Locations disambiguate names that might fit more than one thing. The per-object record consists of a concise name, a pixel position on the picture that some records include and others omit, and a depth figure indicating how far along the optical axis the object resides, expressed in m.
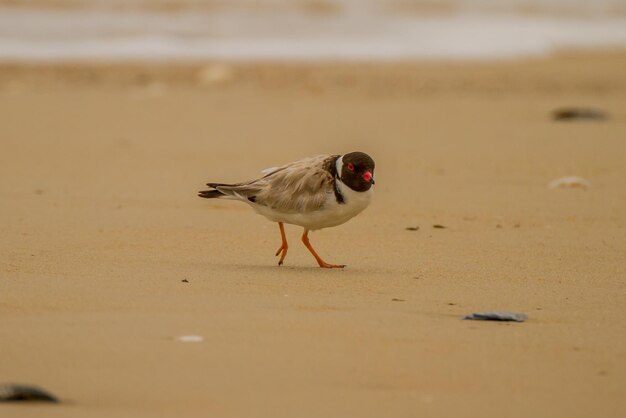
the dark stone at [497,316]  11.03
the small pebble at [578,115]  27.25
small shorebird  13.23
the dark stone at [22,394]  8.39
